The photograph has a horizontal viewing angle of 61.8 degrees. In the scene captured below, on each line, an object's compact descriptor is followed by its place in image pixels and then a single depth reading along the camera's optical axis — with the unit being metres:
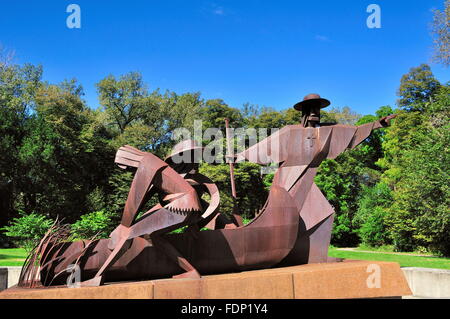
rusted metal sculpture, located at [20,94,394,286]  5.83
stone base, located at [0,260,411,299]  5.35
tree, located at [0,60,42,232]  25.77
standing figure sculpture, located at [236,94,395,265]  7.51
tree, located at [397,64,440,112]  30.81
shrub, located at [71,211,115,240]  15.35
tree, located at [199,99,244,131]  32.94
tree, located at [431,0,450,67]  20.17
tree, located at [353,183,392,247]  24.75
